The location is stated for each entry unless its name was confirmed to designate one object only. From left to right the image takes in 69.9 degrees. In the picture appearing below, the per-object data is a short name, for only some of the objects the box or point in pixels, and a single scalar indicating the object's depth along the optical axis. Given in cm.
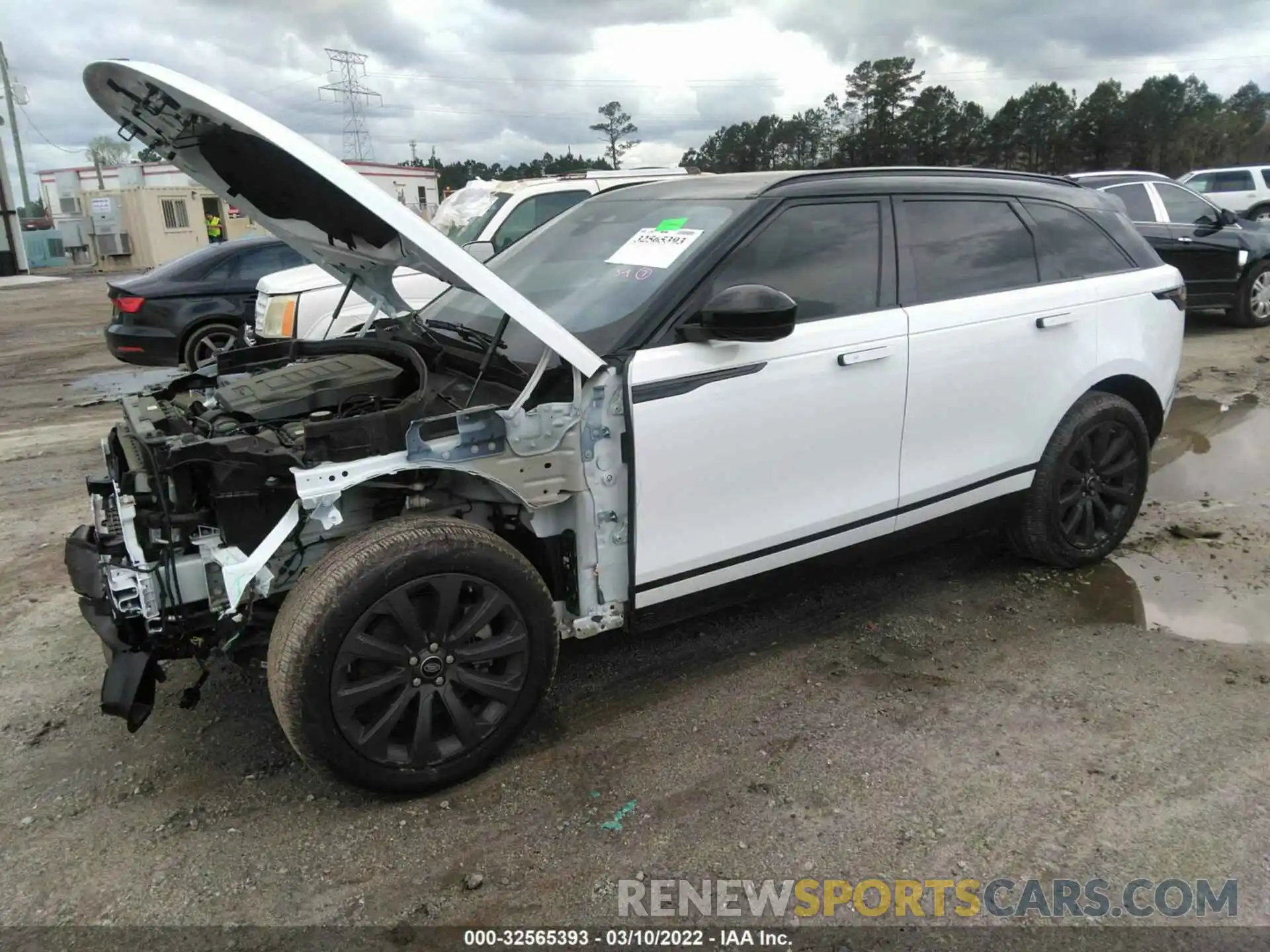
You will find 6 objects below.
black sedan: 954
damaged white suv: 263
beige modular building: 3447
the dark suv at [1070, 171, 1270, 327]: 1055
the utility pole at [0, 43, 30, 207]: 3634
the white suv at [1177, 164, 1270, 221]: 2075
